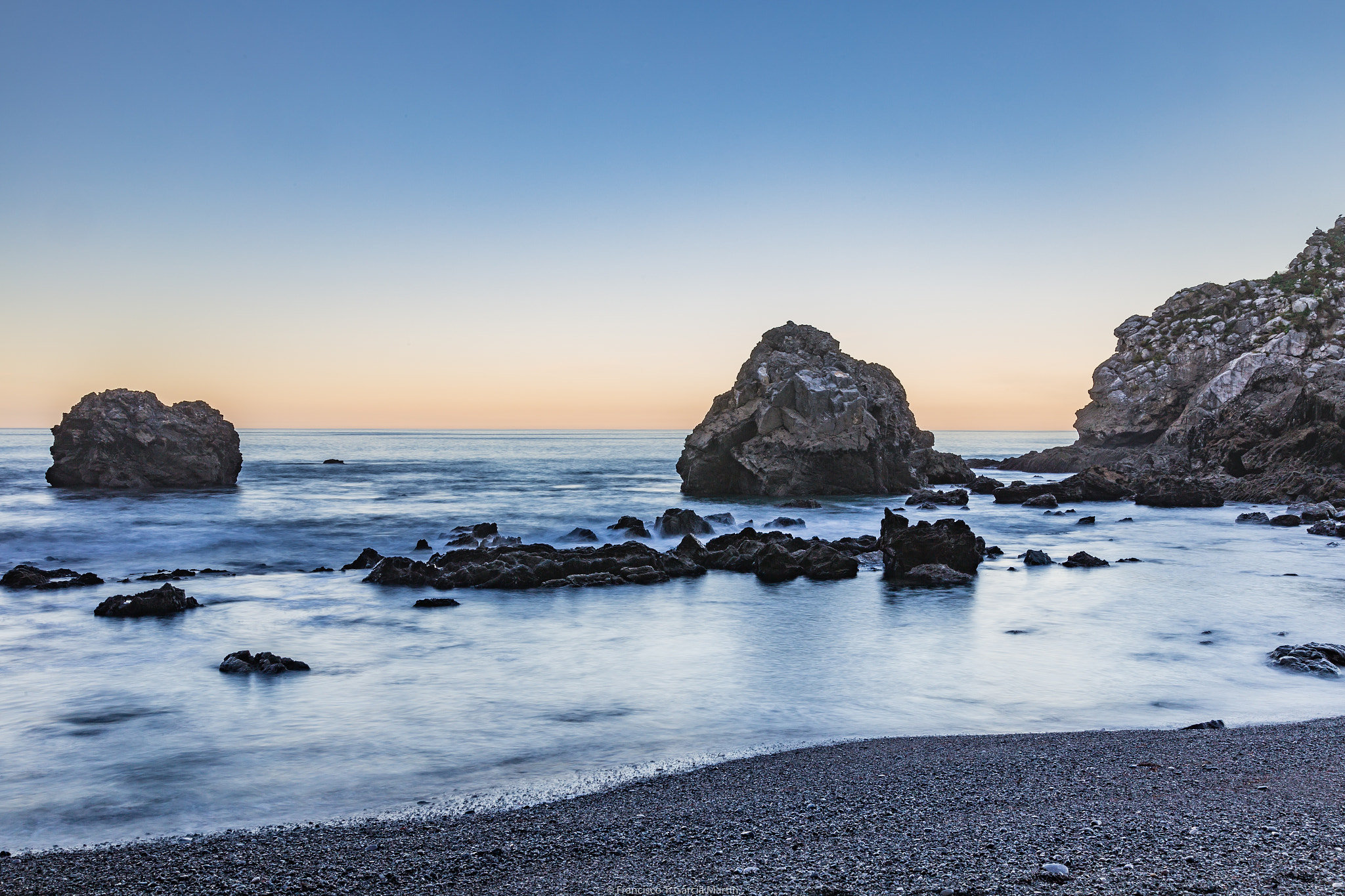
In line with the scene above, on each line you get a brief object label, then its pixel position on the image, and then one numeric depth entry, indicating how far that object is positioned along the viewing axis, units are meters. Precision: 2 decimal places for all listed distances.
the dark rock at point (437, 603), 17.25
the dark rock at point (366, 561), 22.23
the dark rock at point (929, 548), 20.22
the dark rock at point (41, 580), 18.75
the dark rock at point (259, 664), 11.83
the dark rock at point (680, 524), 28.73
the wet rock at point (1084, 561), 21.81
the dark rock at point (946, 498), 38.41
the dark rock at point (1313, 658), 11.11
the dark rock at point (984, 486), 44.03
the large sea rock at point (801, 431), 41.97
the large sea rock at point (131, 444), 43.25
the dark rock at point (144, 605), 15.85
